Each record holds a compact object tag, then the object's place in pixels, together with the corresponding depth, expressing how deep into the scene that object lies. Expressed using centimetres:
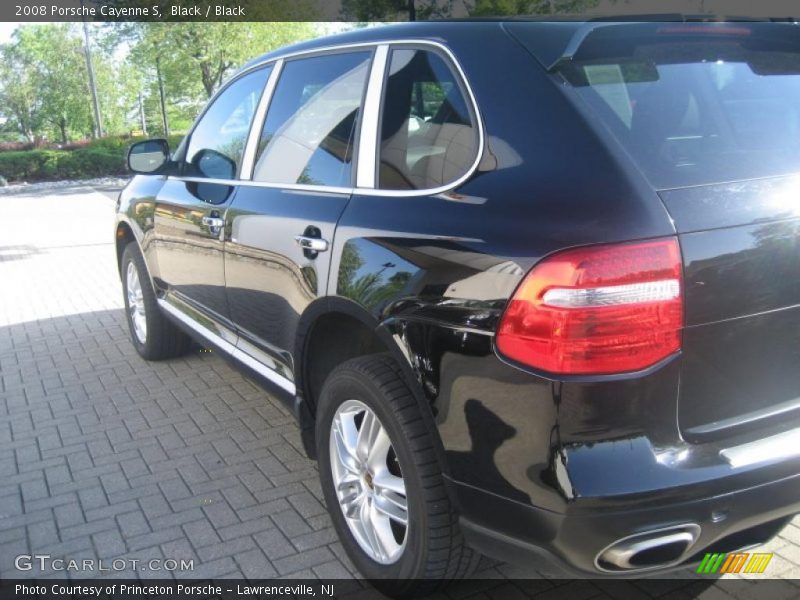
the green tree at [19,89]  5159
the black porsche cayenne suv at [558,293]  191
